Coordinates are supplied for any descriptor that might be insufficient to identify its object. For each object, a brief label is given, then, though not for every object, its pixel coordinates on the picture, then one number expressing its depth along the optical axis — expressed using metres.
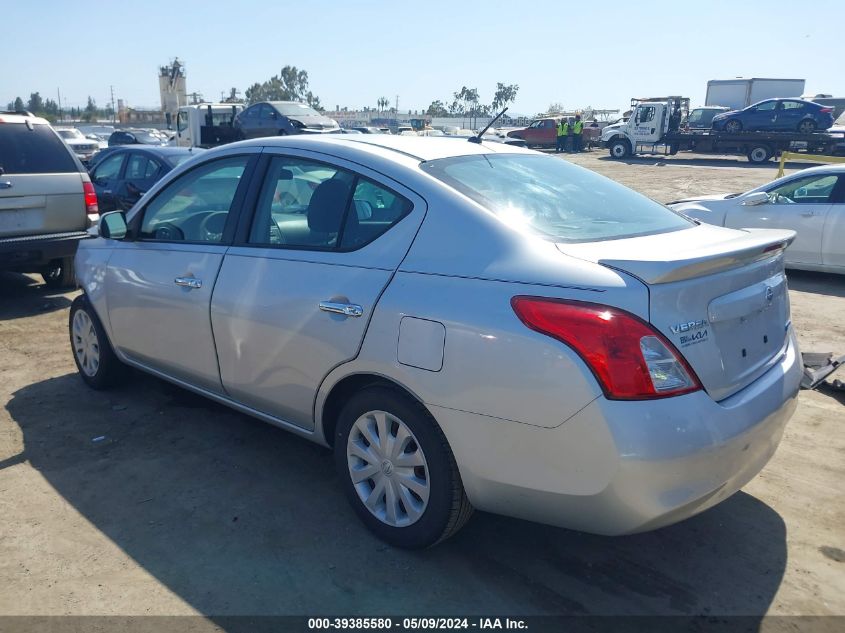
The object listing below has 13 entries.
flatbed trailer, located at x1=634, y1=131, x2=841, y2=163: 28.19
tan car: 7.04
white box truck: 41.62
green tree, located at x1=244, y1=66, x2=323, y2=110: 111.56
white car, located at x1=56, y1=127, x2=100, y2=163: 27.48
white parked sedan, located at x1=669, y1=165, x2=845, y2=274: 8.22
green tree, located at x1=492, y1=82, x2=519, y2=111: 120.06
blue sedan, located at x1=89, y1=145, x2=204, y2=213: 9.70
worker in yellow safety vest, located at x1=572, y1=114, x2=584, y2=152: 38.31
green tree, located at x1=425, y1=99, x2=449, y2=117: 129.25
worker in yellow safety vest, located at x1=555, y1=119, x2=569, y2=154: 38.38
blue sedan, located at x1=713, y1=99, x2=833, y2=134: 28.89
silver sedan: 2.45
